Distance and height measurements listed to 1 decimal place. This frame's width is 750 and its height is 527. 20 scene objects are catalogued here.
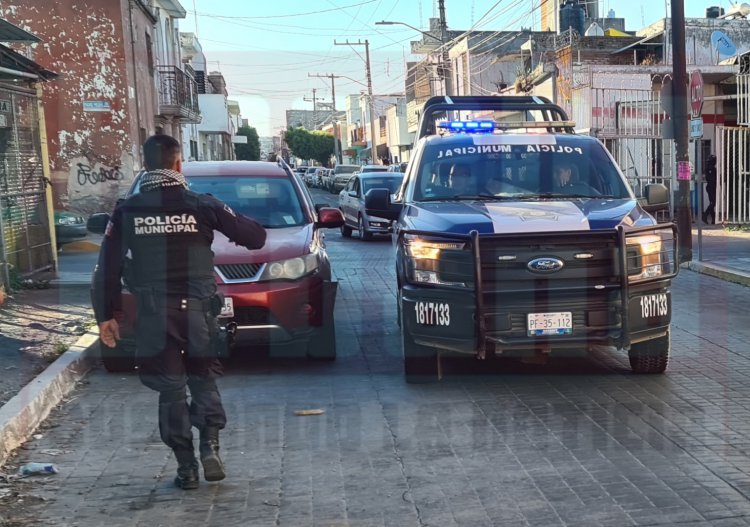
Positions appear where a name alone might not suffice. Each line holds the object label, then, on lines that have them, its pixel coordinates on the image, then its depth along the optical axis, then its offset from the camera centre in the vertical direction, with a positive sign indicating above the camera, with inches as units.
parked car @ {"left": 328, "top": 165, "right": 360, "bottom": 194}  1880.2 +31.6
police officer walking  174.2 -19.0
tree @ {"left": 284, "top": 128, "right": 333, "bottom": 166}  3821.4 +210.5
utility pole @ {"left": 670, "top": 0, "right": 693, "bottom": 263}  577.3 +39.8
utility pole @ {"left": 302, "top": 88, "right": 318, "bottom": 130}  4854.8 +488.8
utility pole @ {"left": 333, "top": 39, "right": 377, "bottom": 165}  2384.4 +305.0
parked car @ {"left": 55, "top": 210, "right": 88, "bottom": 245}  625.6 -18.8
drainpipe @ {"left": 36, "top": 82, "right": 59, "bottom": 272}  484.1 +20.1
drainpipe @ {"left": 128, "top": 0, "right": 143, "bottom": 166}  938.9 +143.8
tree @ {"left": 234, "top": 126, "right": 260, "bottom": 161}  3512.1 +198.2
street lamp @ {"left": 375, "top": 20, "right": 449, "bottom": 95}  1835.4 +259.7
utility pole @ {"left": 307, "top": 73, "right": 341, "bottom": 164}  3224.9 +259.4
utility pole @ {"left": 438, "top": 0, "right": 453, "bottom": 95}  1831.9 +252.2
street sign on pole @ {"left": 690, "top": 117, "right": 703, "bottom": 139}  567.8 +29.8
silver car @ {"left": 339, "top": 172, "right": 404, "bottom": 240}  769.6 -14.0
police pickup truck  236.8 -28.1
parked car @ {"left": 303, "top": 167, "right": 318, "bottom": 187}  2423.2 +45.1
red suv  269.4 -30.3
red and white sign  545.0 +51.0
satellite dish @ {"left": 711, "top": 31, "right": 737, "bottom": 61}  955.3 +142.1
